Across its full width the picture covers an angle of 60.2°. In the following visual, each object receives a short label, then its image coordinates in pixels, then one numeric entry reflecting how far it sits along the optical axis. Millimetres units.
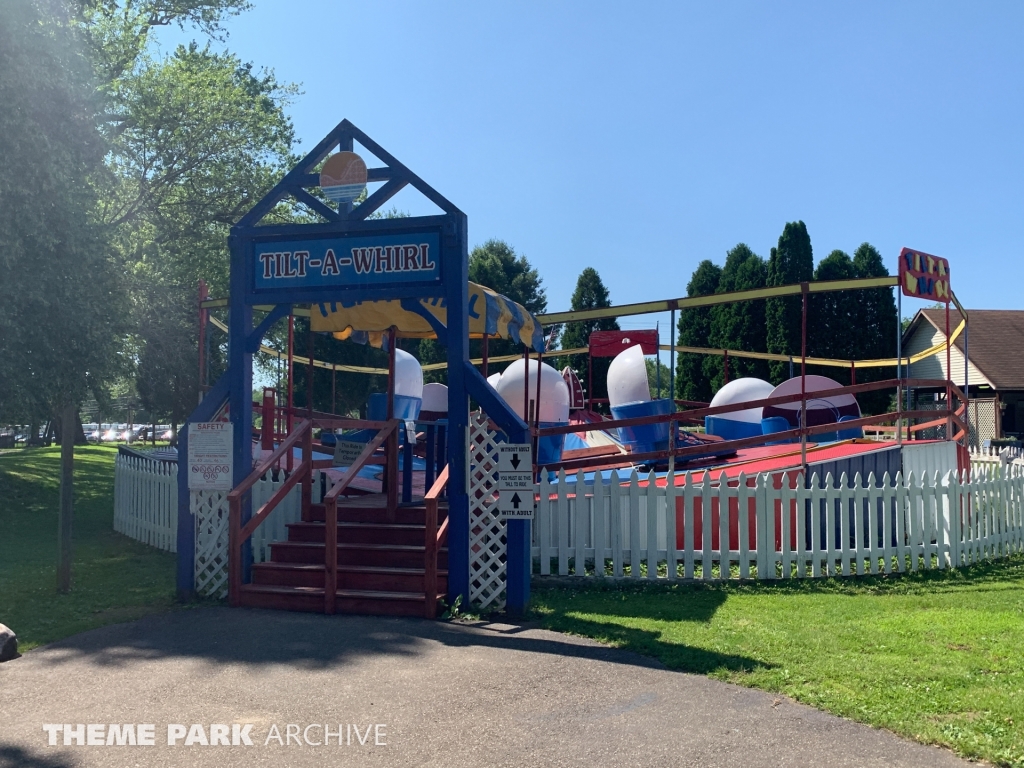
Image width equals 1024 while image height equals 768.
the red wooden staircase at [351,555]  8047
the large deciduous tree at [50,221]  13367
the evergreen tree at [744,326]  38438
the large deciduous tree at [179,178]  20859
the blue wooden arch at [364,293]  8148
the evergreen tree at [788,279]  36562
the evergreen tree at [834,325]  37688
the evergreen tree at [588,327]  43938
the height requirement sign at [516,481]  8008
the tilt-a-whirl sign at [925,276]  11336
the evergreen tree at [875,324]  38000
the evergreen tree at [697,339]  39000
